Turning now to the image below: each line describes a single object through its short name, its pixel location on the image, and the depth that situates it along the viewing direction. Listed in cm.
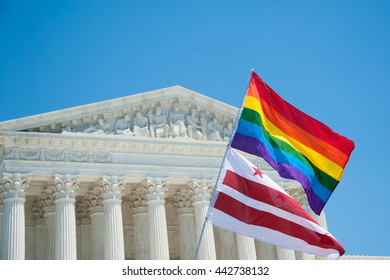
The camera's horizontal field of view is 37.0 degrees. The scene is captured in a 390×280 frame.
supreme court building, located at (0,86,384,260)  3142
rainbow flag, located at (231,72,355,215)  1661
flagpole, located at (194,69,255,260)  1575
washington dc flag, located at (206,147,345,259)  1542
